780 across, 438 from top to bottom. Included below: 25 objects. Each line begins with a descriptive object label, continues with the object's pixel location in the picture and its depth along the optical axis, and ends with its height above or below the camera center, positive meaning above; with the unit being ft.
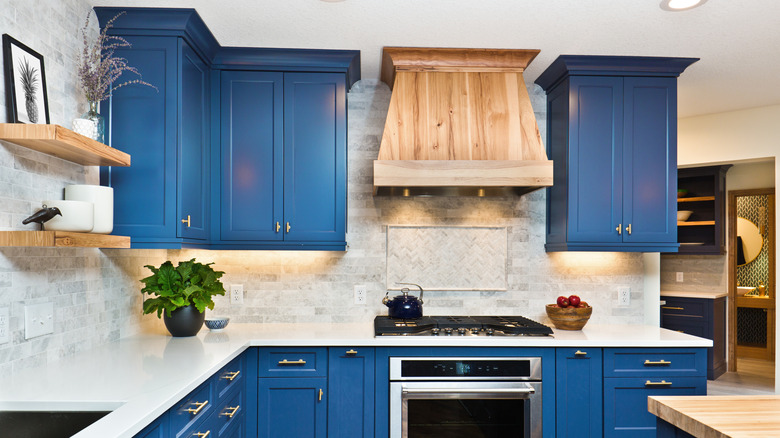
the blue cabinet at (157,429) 4.79 -1.87
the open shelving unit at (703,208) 18.25 +1.00
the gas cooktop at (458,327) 9.15 -1.68
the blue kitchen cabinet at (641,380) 9.10 -2.55
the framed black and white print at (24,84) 5.94 +1.77
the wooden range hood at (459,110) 9.57 +2.33
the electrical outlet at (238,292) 10.71 -1.21
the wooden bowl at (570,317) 9.89 -1.57
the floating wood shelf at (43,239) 5.51 -0.07
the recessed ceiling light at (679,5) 7.50 +3.37
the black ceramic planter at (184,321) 8.69 -1.49
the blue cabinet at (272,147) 9.63 +1.62
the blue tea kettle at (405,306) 10.02 -1.40
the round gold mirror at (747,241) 21.13 -0.22
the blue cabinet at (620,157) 10.03 +1.53
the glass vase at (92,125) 6.73 +1.42
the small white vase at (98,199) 6.75 +0.45
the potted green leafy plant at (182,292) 8.50 -0.99
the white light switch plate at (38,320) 6.21 -1.08
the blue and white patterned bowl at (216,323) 9.56 -1.65
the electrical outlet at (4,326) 5.80 -1.05
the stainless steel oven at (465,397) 8.75 -2.75
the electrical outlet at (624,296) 11.25 -1.32
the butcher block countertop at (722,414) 4.62 -1.74
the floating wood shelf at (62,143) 5.70 +1.03
